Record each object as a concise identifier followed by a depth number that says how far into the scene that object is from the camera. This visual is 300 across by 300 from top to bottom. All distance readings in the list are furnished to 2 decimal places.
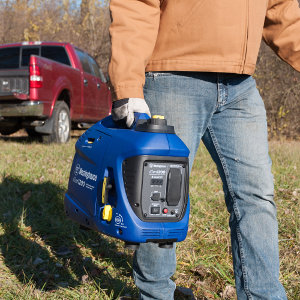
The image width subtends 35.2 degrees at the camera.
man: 2.04
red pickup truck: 8.28
